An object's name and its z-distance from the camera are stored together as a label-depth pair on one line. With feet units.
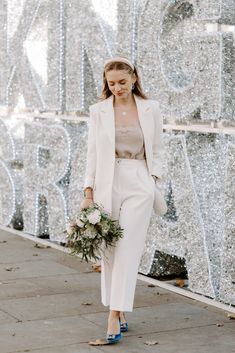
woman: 25.40
